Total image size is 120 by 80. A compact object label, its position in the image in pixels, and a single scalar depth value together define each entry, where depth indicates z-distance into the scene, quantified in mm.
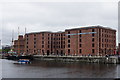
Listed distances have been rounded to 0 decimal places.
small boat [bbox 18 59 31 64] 101012
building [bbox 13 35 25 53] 163875
